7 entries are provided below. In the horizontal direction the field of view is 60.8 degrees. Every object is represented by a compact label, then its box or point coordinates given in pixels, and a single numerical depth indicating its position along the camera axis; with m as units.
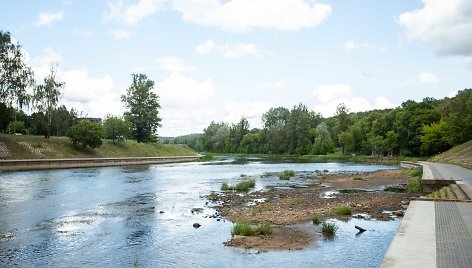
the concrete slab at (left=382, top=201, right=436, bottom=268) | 8.99
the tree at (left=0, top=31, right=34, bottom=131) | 62.50
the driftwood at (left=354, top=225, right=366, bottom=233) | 16.12
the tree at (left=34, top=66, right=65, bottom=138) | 70.25
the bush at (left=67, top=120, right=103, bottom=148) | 70.38
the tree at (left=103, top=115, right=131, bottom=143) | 84.50
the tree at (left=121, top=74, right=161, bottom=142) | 96.69
